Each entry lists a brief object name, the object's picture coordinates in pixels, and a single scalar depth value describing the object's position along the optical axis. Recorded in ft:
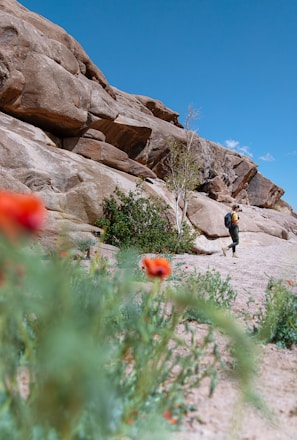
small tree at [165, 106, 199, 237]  44.09
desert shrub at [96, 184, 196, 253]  32.35
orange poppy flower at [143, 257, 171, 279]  4.11
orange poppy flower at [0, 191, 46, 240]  1.65
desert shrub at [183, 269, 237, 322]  9.00
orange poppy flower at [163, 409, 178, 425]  4.23
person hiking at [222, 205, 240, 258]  32.12
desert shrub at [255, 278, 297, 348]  8.20
